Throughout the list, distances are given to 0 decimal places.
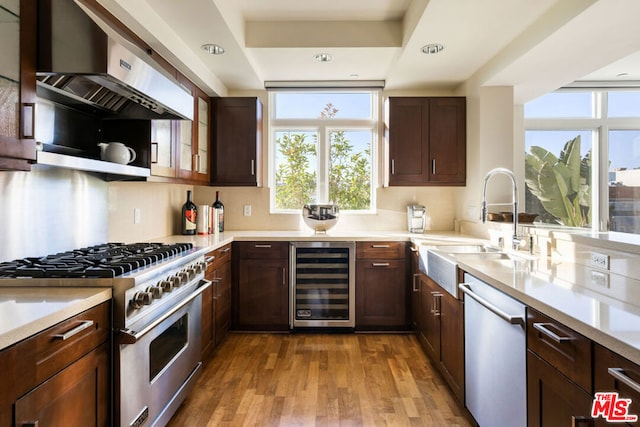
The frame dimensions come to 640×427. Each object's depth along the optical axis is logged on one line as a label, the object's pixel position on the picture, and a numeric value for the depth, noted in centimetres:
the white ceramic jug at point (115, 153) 197
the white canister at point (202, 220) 328
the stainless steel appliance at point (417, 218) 367
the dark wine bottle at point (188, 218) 322
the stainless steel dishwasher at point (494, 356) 144
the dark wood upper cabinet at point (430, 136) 351
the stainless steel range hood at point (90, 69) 138
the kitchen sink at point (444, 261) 219
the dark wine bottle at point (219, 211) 353
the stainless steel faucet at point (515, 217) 229
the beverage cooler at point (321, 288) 325
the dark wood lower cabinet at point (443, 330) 208
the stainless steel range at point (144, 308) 142
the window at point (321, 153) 395
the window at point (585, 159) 391
